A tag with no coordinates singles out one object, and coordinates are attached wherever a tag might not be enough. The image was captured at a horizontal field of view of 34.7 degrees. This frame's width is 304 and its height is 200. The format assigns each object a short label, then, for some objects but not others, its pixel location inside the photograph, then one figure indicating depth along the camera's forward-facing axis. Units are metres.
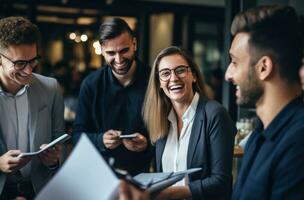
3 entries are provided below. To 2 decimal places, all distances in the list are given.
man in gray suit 2.21
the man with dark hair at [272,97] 1.46
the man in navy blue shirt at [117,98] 2.64
